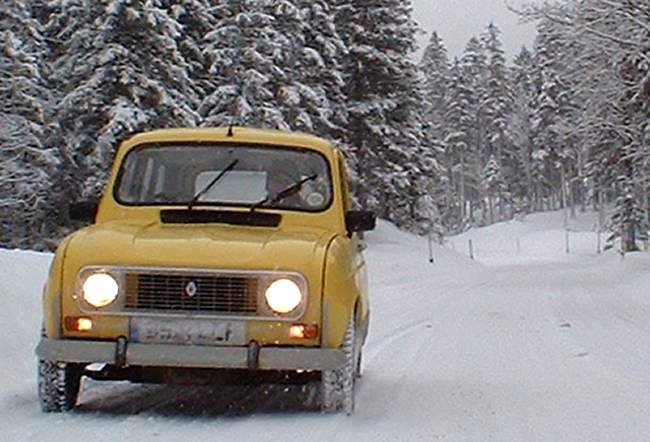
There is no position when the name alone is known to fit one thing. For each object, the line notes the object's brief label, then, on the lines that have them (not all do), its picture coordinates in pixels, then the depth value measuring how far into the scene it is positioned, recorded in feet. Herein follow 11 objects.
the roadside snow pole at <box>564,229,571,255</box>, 207.95
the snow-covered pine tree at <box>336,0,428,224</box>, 131.64
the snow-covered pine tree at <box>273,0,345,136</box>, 110.52
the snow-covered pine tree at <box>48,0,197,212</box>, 93.09
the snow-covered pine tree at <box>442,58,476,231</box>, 323.78
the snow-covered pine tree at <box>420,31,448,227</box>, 332.19
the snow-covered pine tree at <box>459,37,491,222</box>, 331.36
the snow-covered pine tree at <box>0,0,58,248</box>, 97.04
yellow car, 18.97
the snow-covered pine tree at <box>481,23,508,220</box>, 328.70
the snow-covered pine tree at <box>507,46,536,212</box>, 315.78
